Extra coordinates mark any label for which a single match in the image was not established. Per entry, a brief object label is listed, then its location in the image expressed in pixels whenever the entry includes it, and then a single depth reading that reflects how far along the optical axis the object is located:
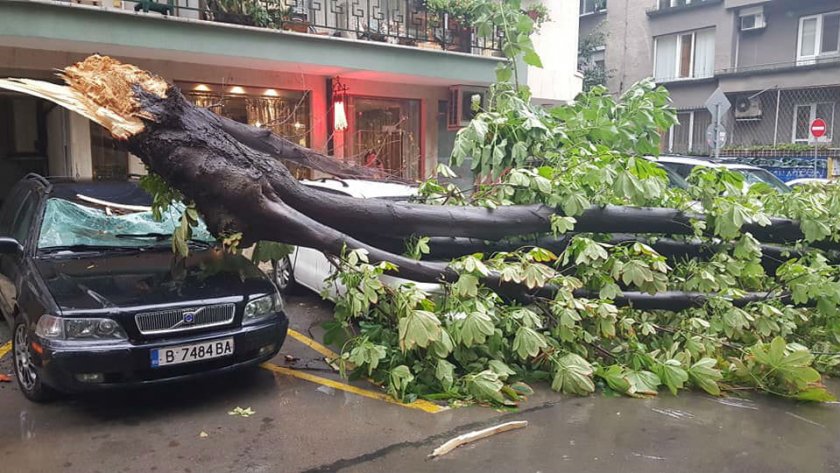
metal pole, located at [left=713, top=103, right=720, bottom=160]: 12.51
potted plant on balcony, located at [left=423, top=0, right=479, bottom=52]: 12.61
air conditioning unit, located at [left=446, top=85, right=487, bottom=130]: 14.02
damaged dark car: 4.27
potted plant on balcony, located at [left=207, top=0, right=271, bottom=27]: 9.94
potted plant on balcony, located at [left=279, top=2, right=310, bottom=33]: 10.76
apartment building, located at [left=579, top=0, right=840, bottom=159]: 23.67
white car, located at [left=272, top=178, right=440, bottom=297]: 7.07
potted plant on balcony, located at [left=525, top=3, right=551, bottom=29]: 13.81
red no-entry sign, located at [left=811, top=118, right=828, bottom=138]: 17.92
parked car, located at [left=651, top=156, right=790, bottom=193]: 11.72
